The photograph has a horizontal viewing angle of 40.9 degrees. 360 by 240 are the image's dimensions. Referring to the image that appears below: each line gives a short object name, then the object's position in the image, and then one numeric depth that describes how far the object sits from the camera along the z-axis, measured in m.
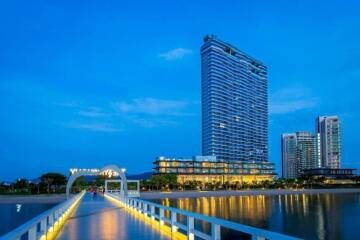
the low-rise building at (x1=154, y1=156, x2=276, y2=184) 184.75
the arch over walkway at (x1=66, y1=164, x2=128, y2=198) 56.52
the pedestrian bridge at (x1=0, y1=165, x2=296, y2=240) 9.08
